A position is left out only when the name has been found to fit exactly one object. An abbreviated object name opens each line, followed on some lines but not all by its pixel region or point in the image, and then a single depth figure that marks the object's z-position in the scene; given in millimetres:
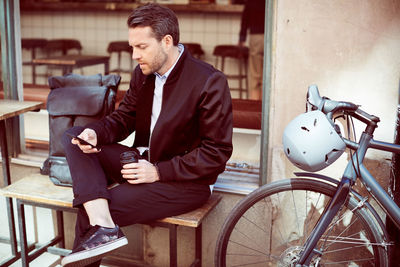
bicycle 1947
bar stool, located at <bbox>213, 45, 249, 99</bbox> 6608
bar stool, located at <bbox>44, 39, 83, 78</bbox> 7298
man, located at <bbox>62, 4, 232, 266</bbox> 2176
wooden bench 2307
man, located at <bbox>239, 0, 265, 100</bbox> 5752
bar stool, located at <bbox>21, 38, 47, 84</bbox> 7258
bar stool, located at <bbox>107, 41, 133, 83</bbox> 7102
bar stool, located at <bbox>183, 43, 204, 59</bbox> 6859
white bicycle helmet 1848
